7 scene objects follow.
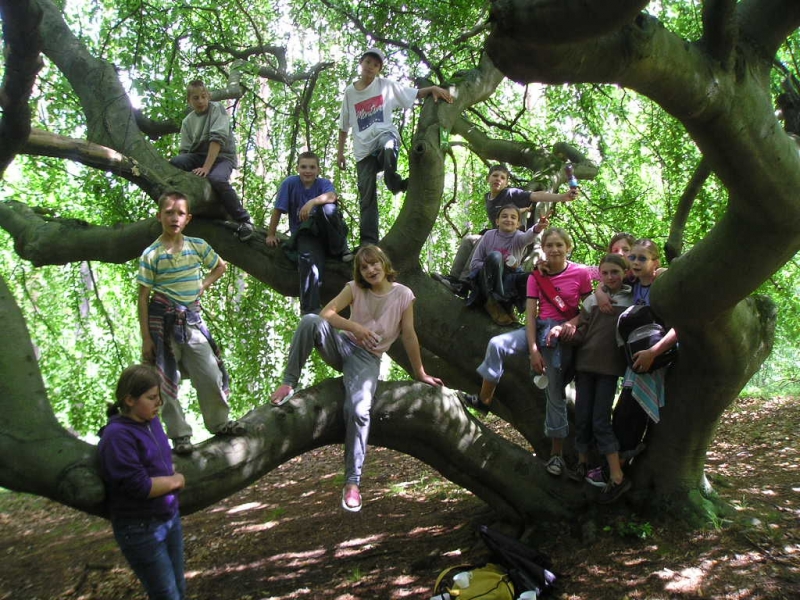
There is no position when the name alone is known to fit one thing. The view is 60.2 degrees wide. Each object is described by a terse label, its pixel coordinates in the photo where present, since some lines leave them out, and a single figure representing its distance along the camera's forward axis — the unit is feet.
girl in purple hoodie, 8.78
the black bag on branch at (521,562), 11.15
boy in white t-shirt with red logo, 15.71
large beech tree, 7.33
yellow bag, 10.69
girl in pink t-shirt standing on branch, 12.48
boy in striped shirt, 10.84
